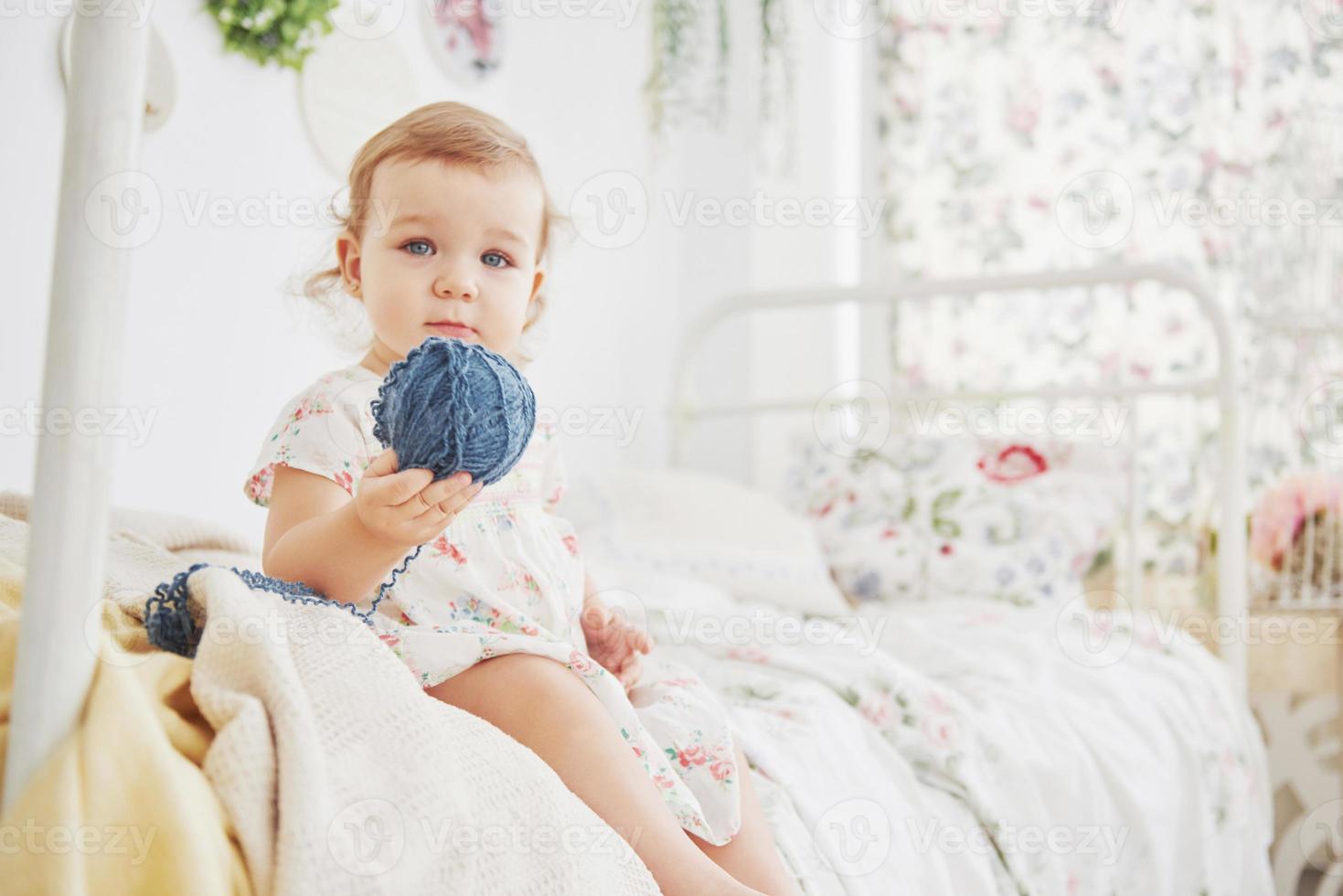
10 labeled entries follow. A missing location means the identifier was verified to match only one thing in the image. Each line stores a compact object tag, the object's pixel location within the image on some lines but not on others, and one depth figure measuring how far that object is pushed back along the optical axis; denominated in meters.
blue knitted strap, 0.67
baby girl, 0.73
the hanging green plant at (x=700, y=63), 2.54
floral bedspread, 1.03
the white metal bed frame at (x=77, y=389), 0.49
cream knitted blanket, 0.54
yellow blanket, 0.49
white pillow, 1.90
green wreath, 1.74
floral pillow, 2.07
